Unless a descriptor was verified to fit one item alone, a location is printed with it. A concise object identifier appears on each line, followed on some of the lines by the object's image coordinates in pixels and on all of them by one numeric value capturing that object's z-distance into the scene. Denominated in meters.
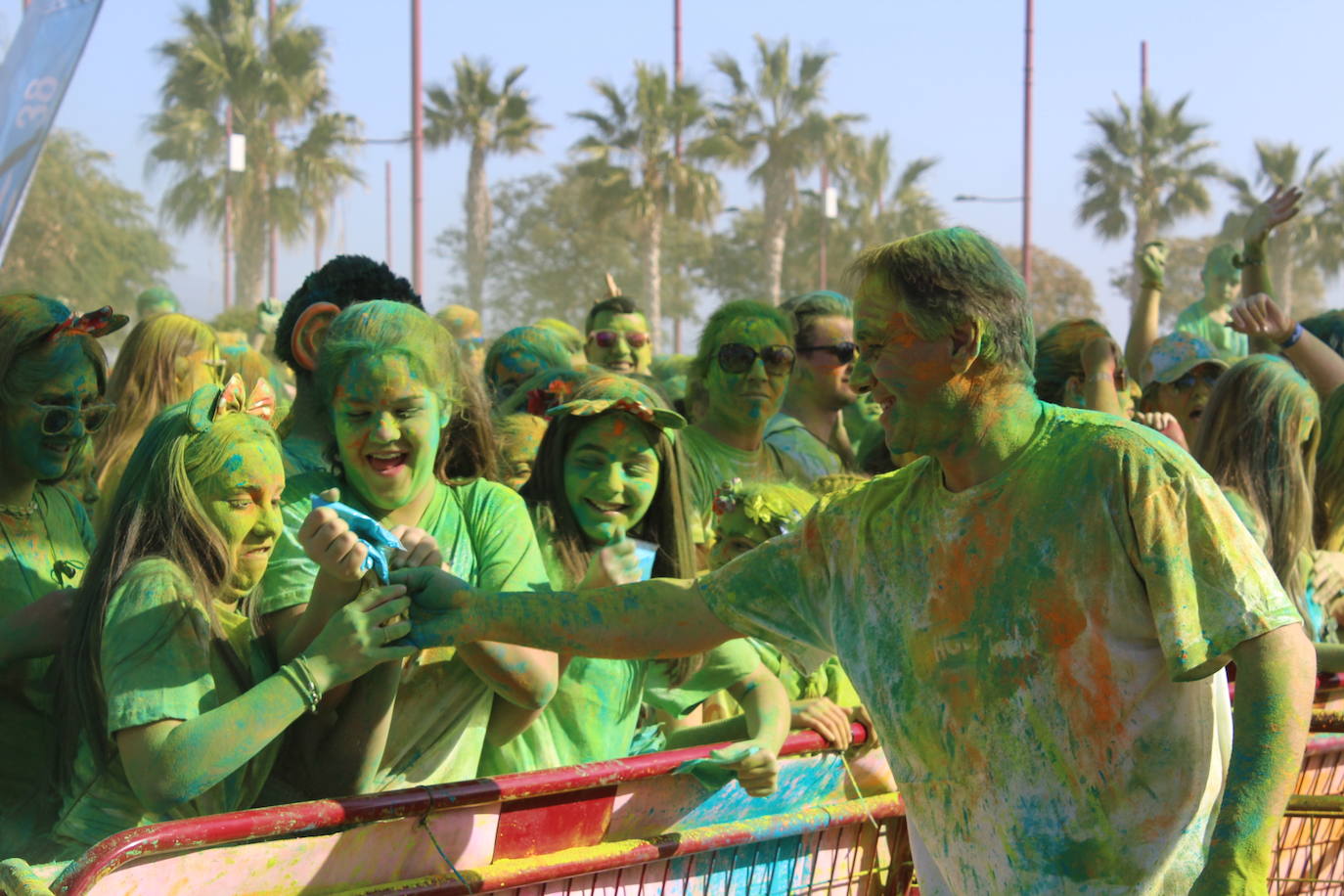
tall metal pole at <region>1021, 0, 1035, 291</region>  27.53
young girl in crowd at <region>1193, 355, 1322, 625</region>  4.83
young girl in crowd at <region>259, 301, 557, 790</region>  3.34
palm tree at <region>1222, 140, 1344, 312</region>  49.50
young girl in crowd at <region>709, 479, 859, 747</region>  4.53
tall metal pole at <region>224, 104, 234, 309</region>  40.60
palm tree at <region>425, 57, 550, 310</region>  43.59
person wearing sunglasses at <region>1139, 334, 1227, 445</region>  6.85
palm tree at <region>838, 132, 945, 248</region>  54.12
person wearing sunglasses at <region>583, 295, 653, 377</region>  8.24
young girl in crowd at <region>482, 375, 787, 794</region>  3.84
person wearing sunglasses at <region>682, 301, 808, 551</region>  6.07
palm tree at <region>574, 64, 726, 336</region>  41.75
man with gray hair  2.40
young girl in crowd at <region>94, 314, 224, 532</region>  5.61
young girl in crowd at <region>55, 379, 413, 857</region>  2.88
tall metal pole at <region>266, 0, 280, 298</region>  45.00
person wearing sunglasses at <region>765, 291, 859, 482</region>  6.99
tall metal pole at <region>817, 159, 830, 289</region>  47.28
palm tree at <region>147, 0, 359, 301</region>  43.75
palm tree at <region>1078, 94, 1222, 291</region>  46.34
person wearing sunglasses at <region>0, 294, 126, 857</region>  3.47
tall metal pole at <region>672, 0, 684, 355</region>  33.31
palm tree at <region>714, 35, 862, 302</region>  44.97
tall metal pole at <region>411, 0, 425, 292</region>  21.06
